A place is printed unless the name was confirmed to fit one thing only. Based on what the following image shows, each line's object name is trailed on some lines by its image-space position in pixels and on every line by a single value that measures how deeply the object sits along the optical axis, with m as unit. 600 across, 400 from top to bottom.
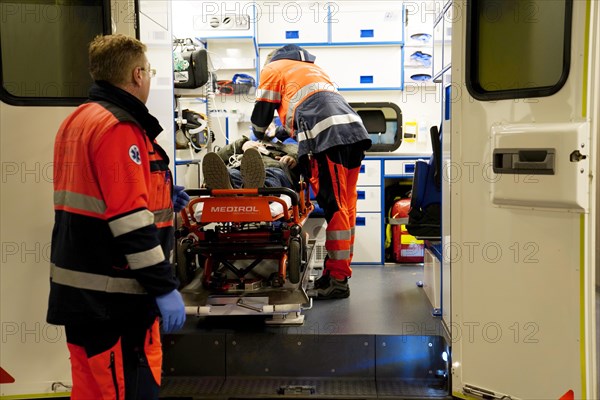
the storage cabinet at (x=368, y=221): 5.84
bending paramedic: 3.92
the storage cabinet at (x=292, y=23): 6.34
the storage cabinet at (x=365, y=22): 6.32
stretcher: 3.35
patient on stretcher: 3.63
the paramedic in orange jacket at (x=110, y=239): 1.94
